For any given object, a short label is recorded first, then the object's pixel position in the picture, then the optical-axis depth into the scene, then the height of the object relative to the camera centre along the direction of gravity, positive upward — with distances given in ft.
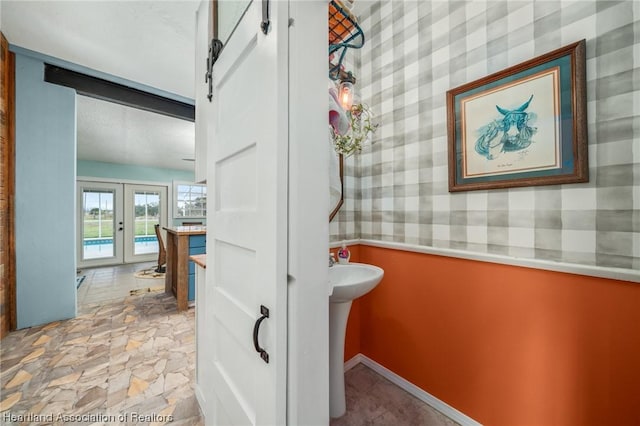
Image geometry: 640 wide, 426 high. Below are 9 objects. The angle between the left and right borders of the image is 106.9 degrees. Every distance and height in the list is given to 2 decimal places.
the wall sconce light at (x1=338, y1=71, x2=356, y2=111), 4.78 +2.48
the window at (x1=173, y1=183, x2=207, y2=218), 22.54 +1.36
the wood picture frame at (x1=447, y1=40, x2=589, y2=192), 3.41 +1.42
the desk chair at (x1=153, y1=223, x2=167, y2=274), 15.90 -2.99
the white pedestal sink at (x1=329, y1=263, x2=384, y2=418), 4.43 -2.40
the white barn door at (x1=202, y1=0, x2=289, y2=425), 1.95 -0.12
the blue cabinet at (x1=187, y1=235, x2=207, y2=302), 10.03 -1.56
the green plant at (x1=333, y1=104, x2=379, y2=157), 4.91 +1.72
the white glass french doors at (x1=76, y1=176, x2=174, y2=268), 17.90 +0.89
